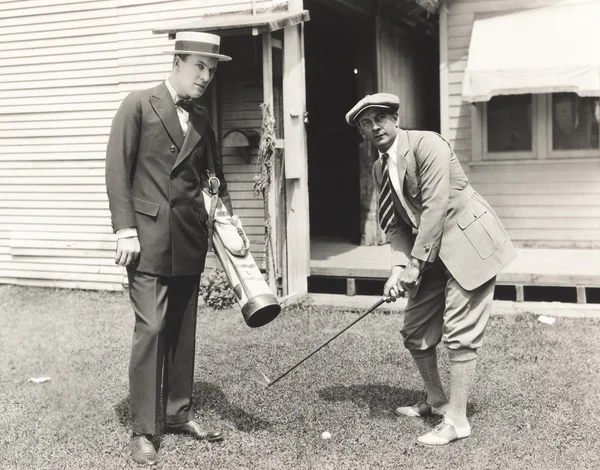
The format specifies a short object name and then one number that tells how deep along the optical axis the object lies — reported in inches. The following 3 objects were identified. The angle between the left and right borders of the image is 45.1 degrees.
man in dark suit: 159.2
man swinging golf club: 161.8
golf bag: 162.2
